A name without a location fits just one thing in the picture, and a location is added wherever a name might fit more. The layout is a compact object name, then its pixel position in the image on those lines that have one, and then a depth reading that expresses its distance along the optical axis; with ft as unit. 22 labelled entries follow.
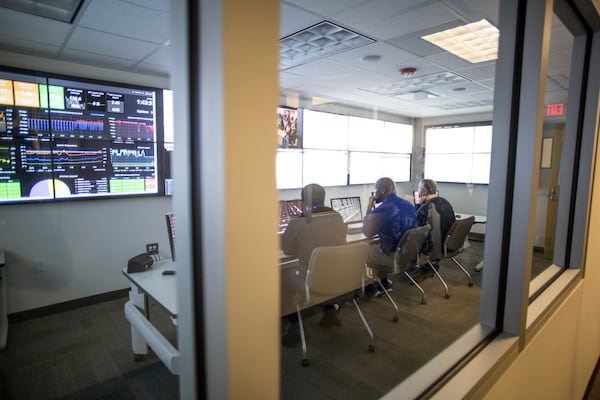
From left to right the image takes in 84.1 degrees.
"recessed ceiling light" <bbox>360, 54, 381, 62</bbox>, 9.75
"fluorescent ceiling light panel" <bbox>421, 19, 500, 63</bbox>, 7.98
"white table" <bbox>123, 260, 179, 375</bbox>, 5.83
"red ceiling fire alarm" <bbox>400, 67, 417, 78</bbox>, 11.10
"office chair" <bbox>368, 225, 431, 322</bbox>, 10.18
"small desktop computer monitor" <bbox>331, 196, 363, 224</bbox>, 8.66
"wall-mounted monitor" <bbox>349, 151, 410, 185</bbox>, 8.82
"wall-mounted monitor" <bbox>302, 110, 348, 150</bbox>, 6.51
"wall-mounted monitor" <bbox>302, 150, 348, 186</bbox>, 6.53
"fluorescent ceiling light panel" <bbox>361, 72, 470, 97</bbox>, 12.08
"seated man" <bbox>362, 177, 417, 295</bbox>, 9.93
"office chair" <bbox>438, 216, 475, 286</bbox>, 12.31
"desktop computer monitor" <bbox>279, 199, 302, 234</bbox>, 6.33
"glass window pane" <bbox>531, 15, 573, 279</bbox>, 7.11
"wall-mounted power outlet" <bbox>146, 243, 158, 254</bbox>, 8.30
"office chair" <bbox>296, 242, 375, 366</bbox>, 7.28
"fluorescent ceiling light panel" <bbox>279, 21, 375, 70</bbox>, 7.95
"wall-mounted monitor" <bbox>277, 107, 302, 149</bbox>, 4.41
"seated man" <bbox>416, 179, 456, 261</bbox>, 11.70
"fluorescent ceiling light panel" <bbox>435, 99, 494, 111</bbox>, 15.20
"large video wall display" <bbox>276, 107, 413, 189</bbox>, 6.16
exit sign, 7.39
